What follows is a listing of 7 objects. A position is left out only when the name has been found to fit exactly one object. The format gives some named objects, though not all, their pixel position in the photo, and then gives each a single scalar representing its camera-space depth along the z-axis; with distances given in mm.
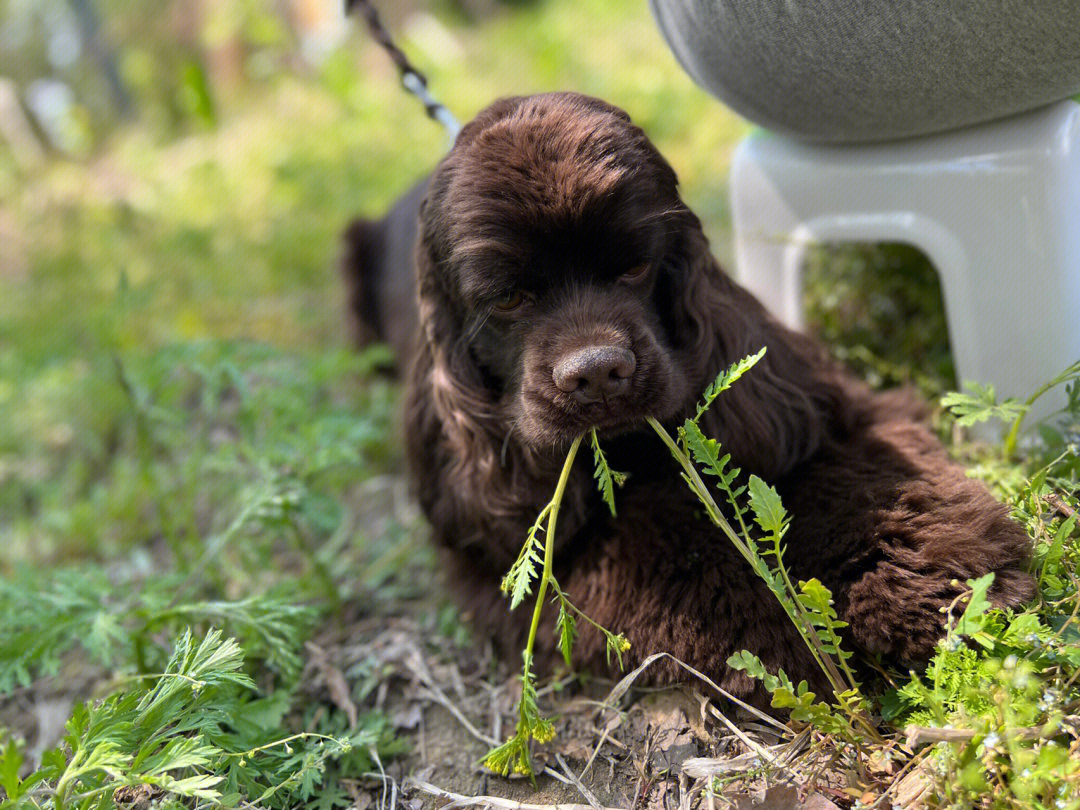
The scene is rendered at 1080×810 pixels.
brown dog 448
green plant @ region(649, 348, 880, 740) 401
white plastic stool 514
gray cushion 456
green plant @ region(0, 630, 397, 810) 392
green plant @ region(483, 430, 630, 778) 420
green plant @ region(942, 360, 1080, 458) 471
